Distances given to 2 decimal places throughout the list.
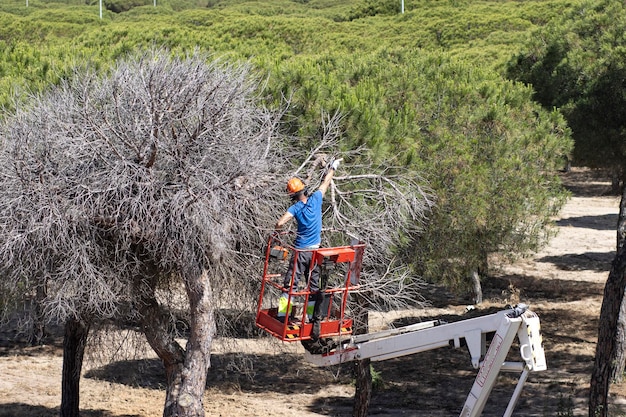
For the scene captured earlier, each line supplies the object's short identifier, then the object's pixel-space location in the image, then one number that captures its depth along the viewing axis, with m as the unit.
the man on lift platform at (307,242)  17.13
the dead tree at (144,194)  18.28
